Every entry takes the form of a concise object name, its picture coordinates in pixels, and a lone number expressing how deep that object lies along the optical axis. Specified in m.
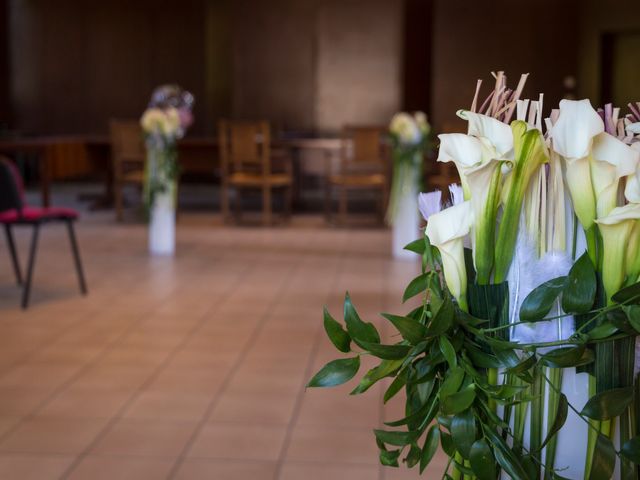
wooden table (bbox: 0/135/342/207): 9.51
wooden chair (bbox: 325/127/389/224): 9.39
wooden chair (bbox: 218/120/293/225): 9.38
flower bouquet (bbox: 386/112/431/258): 7.58
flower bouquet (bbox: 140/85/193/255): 7.51
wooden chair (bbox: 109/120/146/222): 9.53
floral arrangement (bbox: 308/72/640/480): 1.01
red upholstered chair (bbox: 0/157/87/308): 5.39
